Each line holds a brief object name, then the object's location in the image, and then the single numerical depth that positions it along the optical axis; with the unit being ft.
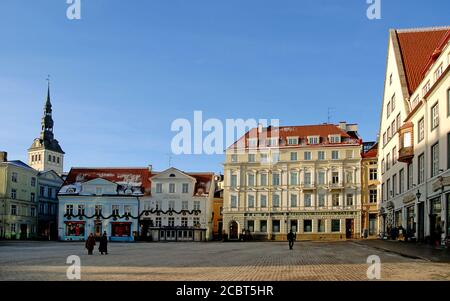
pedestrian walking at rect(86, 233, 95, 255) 104.78
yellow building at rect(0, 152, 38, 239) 260.42
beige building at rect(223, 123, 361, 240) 257.55
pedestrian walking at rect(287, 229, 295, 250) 133.21
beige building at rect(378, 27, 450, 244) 114.32
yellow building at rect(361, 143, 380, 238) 252.21
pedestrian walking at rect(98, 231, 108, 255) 106.90
